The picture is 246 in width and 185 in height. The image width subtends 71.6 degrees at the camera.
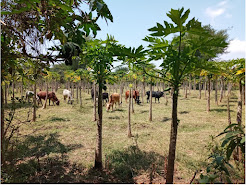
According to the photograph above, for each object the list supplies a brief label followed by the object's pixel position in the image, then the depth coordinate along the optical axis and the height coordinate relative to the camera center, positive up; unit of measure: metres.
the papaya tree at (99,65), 5.17 +0.83
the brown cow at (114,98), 17.38 -0.74
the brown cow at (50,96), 18.62 -0.58
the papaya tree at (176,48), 2.59 +0.77
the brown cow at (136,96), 21.89 -0.65
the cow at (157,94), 23.30 -0.38
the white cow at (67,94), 21.61 -0.43
